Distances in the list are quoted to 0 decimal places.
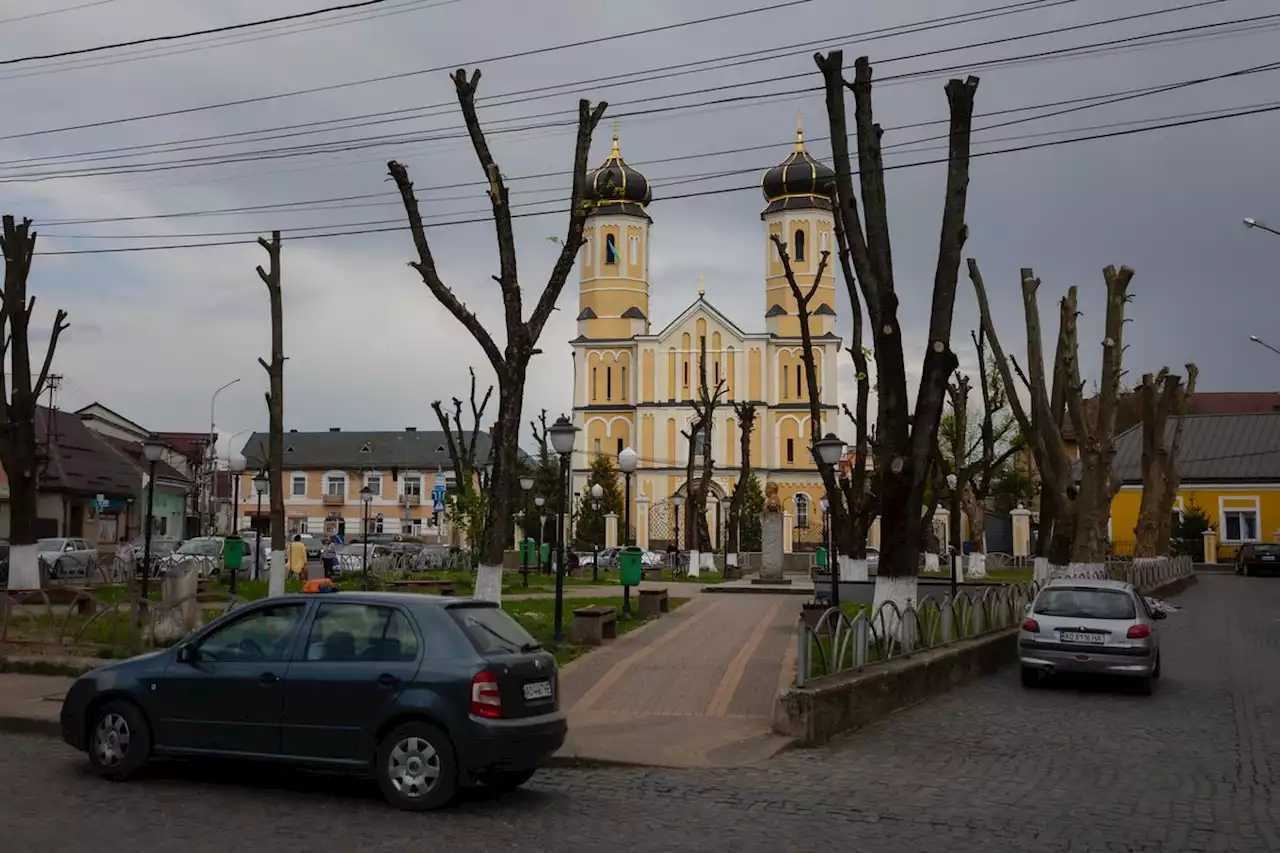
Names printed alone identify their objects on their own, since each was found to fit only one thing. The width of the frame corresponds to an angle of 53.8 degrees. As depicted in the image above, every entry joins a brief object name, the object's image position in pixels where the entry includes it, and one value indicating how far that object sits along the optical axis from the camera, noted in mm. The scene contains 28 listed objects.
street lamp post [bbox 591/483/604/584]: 36678
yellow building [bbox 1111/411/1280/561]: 63531
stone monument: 38162
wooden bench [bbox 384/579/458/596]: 25000
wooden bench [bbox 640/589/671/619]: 22922
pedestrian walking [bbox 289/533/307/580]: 28375
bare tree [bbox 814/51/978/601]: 17109
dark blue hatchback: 8406
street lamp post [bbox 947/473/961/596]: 33725
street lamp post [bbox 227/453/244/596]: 28806
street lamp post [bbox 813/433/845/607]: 19391
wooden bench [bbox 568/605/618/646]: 18016
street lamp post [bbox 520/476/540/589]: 32938
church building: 88250
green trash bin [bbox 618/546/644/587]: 22766
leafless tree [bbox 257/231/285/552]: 24641
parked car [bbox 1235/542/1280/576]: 51188
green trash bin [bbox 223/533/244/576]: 27438
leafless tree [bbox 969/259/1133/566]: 30406
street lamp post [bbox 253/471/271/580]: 32062
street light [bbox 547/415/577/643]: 17750
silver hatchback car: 15695
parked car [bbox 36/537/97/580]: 31594
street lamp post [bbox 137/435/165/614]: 21812
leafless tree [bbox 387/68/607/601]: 16875
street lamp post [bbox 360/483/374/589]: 41312
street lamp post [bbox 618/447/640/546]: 29792
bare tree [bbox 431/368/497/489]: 43875
